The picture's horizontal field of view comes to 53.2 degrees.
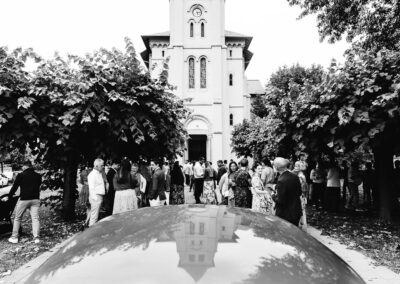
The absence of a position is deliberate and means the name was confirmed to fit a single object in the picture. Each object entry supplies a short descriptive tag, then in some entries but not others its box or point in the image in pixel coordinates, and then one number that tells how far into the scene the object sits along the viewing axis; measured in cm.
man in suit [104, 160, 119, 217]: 1142
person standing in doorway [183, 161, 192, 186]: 2538
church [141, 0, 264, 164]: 4594
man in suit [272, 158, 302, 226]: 680
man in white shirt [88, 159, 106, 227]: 930
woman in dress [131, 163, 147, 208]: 1068
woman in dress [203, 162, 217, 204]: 1366
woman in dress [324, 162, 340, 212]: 1295
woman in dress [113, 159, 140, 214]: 926
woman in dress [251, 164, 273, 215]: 901
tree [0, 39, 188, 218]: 941
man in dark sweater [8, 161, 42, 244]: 870
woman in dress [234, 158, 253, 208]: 996
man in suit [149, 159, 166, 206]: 1125
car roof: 215
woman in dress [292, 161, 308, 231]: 879
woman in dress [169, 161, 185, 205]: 1367
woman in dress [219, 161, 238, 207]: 1048
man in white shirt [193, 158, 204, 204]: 1672
